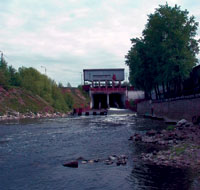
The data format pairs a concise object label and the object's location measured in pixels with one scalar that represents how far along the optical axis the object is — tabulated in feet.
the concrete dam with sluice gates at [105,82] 252.83
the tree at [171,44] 108.37
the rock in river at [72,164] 41.73
